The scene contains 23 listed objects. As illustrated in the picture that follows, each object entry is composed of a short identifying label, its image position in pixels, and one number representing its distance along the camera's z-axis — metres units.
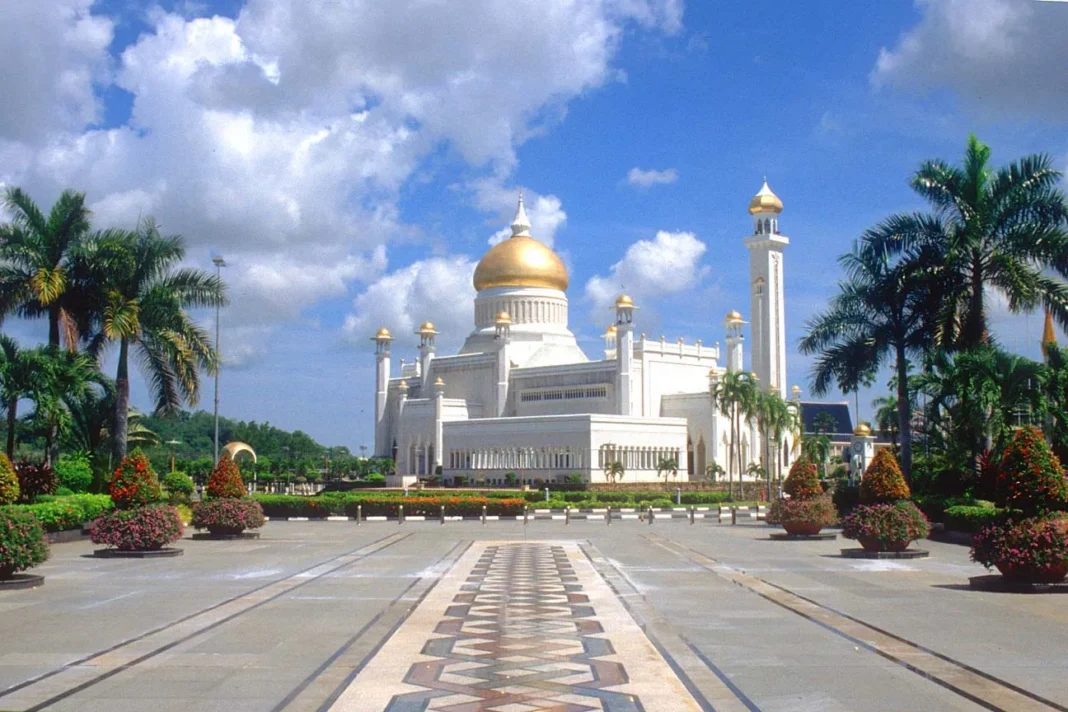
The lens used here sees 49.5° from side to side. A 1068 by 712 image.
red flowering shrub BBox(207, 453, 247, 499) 28.47
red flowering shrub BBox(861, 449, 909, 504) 22.81
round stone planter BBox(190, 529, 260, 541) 28.31
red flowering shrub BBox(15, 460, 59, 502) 27.02
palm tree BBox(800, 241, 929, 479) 31.67
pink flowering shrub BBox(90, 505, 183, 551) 22.48
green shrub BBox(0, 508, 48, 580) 16.50
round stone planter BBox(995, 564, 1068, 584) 15.77
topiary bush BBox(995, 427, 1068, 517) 16.31
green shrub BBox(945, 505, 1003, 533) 25.81
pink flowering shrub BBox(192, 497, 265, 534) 27.95
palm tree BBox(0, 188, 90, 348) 28.94
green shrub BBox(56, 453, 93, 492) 30.97
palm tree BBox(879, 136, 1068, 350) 28.83
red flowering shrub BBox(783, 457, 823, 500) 28.47
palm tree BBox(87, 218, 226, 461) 29.28
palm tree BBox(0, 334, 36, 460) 27.22
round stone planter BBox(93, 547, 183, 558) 22.49
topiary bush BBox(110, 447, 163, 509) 22.89
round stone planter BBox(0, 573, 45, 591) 16.63
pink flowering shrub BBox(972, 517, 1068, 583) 15.71
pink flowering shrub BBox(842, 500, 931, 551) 22.03
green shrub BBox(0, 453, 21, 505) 17.72
